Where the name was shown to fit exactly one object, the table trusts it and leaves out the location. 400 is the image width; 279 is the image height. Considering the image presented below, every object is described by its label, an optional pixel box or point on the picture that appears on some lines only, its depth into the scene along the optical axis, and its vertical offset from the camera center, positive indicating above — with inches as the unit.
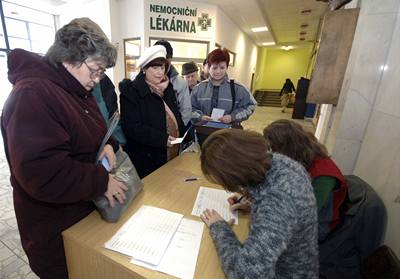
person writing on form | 25.1 -15.4
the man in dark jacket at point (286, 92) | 371.2 -25.6
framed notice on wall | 72.3 +7.9
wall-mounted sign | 178.1 +41.5
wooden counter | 29.4 -25.5
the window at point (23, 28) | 169.5 +25.0
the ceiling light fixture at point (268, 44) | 438.9 +62.1
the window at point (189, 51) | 197.9 +16.7
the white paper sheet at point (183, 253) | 28.8 -25.3
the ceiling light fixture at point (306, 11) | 217.2 +64.4
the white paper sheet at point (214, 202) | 40.8 -25.4
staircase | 477.2 -50.2
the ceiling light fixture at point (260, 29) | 292.3 +60.6
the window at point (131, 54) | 188.7 +10.0
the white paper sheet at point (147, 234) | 30.7 -24.9
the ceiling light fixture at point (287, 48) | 516.6 +66.5
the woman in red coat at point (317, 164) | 40.7 -15.9
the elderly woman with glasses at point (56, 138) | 25.9 -9.6
